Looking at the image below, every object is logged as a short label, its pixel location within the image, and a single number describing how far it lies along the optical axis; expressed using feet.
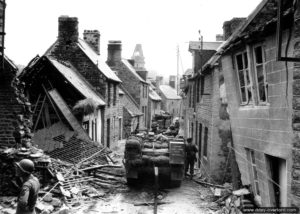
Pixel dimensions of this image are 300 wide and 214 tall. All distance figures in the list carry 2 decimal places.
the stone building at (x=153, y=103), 145.08
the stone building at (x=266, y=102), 19.43
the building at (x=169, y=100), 189.84
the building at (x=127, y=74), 114.47
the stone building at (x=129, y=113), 102.70
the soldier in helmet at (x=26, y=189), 16.63
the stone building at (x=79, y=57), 69.15
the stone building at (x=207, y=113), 45.11
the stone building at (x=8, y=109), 33.27
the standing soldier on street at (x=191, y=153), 48.52
